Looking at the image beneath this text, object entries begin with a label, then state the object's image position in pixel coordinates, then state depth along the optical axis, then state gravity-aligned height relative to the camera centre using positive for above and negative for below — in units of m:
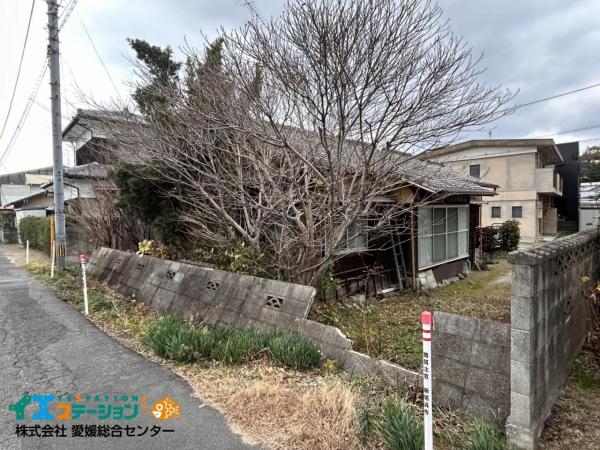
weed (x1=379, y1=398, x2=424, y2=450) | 2.52 -1.57
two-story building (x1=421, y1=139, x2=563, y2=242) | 21.42 +2.60
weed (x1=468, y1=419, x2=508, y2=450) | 2.40 -1.56
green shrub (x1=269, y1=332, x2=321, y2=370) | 3.94 -1.54
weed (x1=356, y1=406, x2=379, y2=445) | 2.73 -1.65
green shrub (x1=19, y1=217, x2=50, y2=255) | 14.58 -0.51
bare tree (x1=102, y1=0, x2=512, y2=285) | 4.21 +1.44
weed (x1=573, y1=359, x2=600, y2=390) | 3.83 -1.86
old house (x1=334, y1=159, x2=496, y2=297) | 7.86 -0.79
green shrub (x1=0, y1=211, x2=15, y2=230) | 23.95 +0.11
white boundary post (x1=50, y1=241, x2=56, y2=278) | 9.65 -0.87
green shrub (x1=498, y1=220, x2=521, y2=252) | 15.98 -0.91
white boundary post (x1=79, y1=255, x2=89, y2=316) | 6.20 -1.51
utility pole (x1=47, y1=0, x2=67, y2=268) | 9.70 +2.48
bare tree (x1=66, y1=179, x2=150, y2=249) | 10.23 -0.02
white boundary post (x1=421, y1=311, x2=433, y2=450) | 2.22 -1.03
